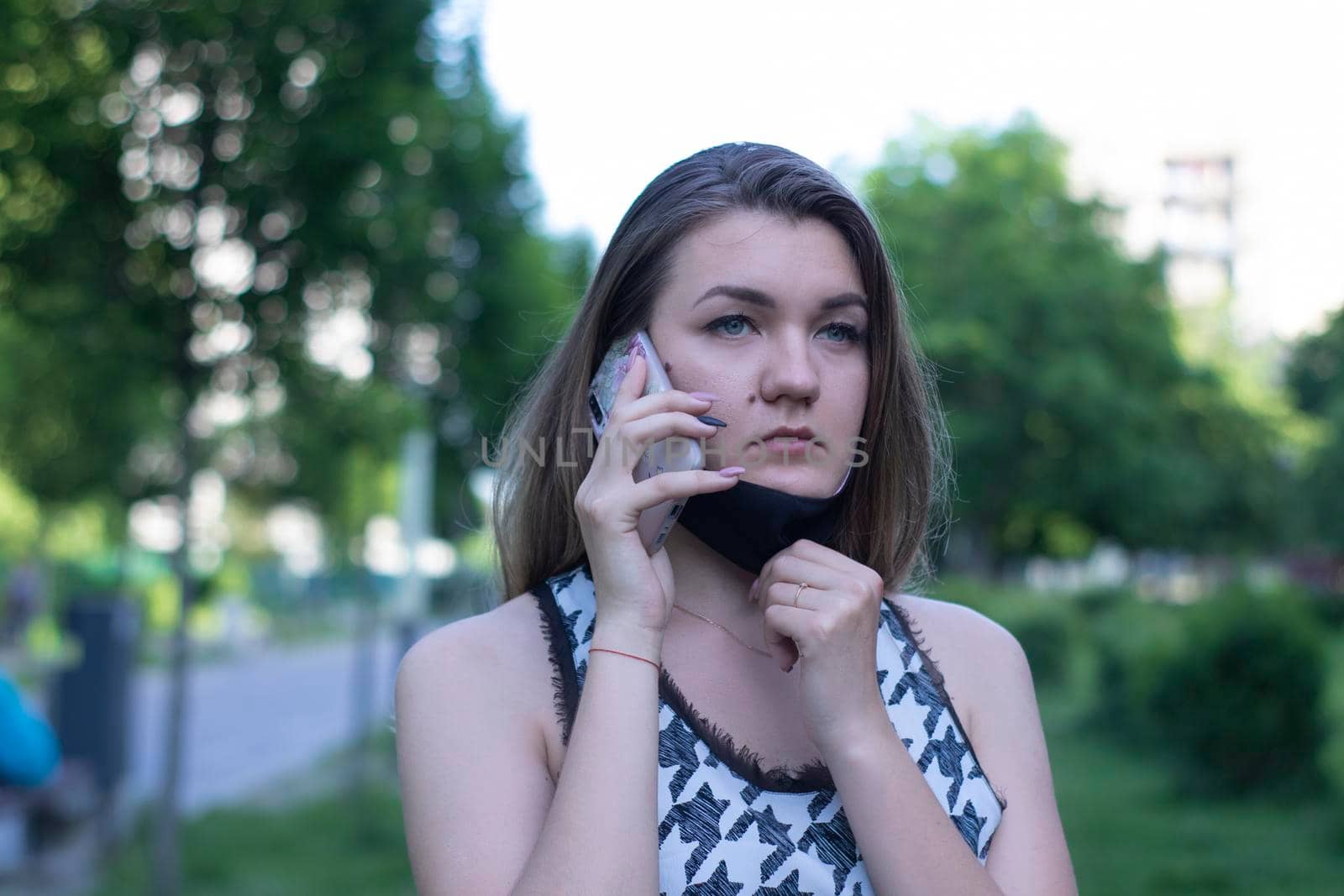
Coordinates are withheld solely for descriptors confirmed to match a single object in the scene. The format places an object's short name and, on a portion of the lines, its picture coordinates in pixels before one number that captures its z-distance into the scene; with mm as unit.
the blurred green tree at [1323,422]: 7418
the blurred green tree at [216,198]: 5883
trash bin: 7844
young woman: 1632
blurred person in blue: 4488
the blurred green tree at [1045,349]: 25141
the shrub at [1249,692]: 9828
